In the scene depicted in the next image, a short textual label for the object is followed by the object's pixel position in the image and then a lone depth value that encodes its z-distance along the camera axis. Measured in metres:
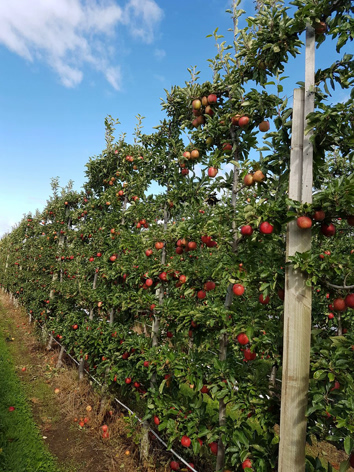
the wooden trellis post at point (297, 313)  2.19
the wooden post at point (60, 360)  9.14
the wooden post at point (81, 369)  7.81
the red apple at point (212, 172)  3.62
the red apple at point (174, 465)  4.08
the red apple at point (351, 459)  2.04
